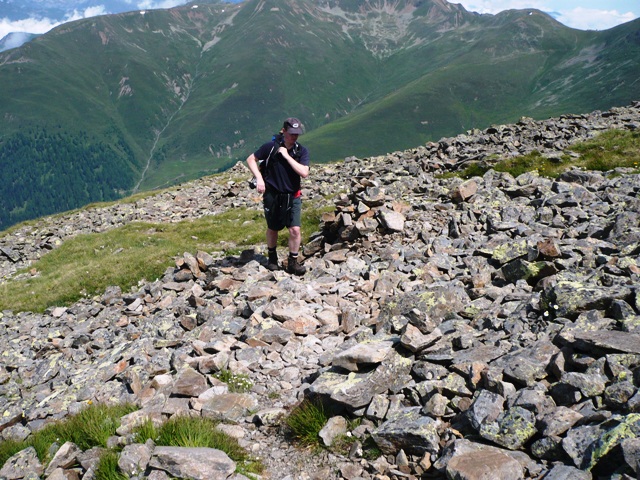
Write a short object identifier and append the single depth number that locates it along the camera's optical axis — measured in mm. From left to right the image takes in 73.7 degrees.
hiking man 14133
